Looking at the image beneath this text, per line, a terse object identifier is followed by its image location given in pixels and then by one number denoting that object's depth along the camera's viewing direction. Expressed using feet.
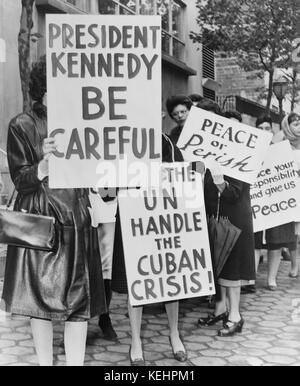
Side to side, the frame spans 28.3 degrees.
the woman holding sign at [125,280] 11.37
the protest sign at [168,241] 10.92
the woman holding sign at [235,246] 13.53
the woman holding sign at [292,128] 17.88
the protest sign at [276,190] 17.22
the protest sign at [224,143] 12.26
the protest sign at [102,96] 9.58
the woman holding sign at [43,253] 9.50
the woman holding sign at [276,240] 18.28
